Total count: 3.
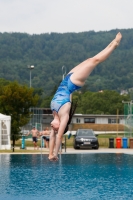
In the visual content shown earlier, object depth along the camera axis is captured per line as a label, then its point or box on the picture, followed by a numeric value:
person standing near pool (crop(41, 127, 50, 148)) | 36.75
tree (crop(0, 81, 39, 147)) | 39.44
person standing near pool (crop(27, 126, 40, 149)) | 36.25
